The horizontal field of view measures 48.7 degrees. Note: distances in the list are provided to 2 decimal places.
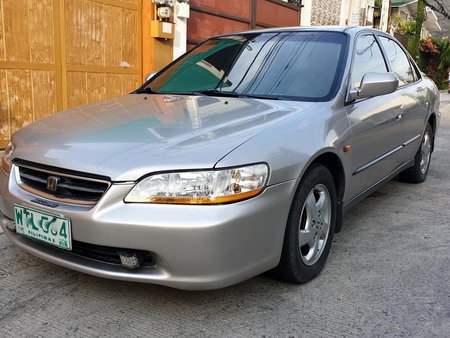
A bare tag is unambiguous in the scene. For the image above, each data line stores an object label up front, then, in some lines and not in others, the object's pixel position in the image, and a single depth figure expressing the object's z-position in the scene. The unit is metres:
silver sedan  2.24
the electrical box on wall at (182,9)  7.93
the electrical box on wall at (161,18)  7.51
